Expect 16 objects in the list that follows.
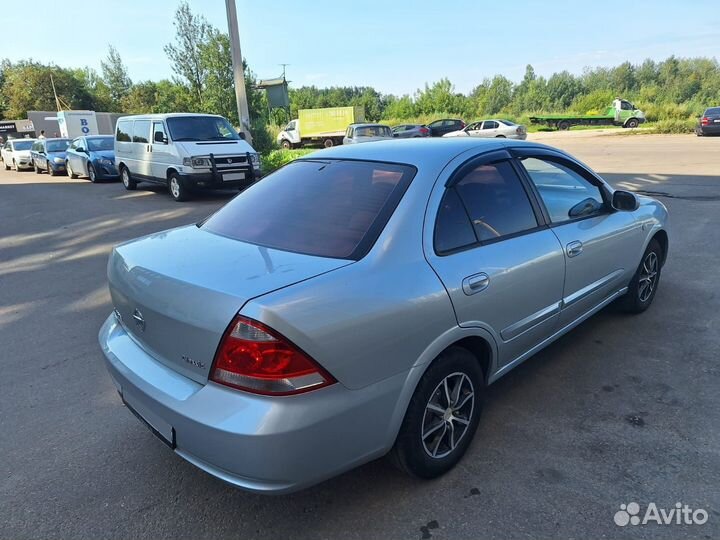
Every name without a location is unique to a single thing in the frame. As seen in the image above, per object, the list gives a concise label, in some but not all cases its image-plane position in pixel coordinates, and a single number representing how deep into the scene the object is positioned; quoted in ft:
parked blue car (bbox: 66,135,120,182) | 53.01
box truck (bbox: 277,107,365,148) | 112.47
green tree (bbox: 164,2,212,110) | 88.38
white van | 36.96
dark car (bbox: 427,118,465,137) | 104.53
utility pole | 47.64
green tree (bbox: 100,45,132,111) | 249.34
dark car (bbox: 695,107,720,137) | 87.66
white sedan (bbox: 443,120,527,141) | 91.40
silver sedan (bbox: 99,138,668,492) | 6.16
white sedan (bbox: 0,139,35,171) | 79.51
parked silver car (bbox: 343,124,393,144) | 71.56
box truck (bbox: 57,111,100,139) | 107.14
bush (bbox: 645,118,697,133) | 102.51
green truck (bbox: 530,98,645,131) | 128.47
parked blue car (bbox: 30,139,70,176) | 63.87
